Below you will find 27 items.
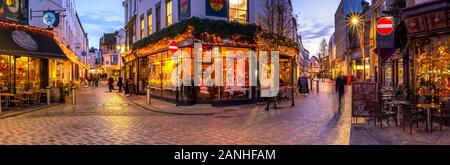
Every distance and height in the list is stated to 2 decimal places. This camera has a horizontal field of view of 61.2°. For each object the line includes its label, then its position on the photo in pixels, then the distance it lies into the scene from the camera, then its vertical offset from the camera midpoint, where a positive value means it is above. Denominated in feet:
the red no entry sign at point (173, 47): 58.01 +5.41
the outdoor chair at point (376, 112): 36.40 -2.90
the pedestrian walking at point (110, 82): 114.73 +0.04
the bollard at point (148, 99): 64.77 -2.82
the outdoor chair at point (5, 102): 54.28 -2.78
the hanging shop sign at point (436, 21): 37.45 +6.16
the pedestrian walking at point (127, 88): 93.66 -1.33
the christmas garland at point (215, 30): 61.16 +9.01
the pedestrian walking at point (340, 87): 55.58 -0.71
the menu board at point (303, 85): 89.71 -0.65
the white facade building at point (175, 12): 64.85 +13.63
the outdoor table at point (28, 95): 59.99 -2.00
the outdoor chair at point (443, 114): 32.91 -2.90
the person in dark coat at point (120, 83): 110.52 -0.26
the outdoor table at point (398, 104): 36.92 -2.15
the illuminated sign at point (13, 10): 59.41 +11.84
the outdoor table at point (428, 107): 31.96 -2.10
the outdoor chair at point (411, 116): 32.35 -3.02
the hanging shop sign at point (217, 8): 65.00 +12.94
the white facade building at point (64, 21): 72.33 +15.99
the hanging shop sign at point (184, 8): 65.00 +12.92
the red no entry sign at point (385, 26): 47.51 +7.03
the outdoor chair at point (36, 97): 63.36 -2.45
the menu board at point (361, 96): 40.18 -1.48
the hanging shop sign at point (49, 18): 69.92 +11.91
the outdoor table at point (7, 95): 53.88 -1.84
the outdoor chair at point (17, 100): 55.98 -2.57
